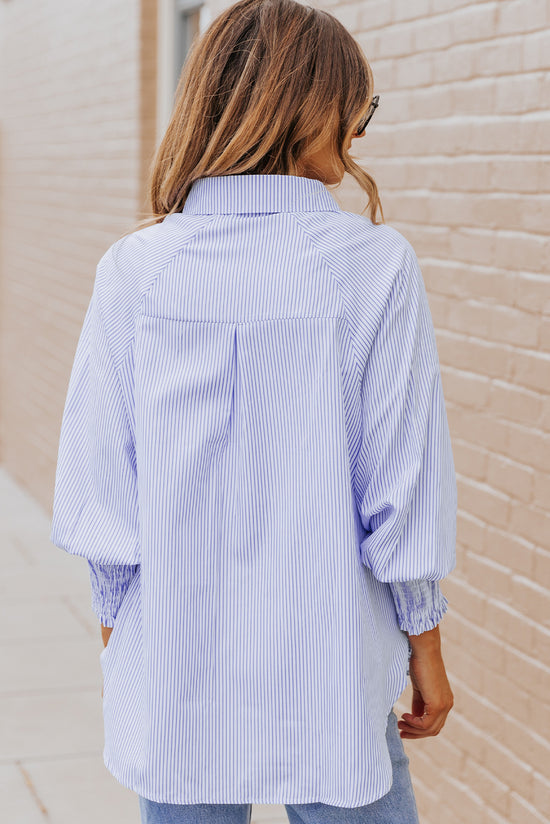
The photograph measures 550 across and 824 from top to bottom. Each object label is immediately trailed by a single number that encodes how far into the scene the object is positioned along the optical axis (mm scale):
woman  1967
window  6387
